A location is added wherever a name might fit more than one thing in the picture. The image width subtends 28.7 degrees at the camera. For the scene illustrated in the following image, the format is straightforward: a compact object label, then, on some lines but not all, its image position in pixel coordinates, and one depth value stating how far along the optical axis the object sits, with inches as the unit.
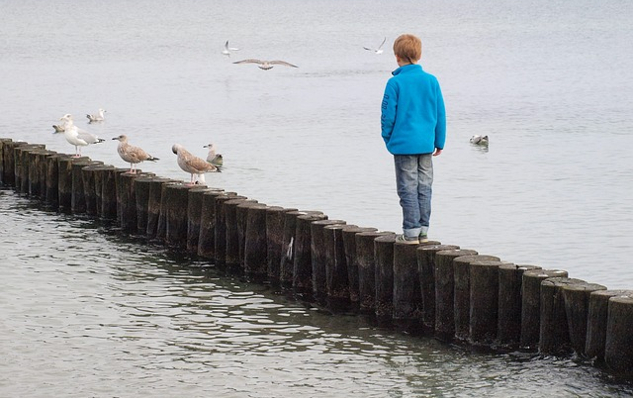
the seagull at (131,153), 737.6
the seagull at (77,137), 869.8
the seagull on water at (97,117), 1473.9
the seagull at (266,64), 1882.9
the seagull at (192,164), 716.7
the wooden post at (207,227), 591.5
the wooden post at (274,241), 544.1
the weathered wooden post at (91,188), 712.4
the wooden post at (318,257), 513.3
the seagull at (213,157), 999.9
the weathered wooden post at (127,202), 671.1
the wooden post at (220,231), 584.1
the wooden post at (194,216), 600.4
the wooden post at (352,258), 498.0
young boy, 468.4
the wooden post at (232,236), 574.2
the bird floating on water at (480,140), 1192.2
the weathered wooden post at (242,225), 564.4
